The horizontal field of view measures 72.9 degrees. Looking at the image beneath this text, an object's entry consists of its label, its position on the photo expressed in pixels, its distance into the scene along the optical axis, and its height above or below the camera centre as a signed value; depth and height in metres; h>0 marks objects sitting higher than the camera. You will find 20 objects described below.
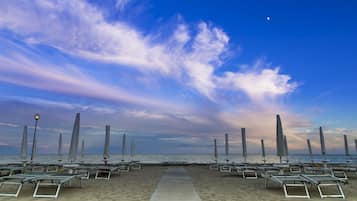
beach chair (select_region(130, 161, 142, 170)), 19.98 -1.33
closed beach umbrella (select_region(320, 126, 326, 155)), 18.69 +0.63
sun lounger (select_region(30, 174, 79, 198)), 5.96 -0.78
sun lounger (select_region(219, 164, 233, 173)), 15.28 -1.23
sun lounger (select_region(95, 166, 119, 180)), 10.97 -0.92
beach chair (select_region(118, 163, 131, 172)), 15.94 -1.28
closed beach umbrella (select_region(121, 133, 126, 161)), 22.50 +0.40
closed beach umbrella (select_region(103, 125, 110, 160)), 16.09 +0.41
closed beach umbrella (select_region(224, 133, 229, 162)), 21.20 +0.41
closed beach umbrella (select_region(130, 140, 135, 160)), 24.71 +0.24
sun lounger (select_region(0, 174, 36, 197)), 6.01 -0.78
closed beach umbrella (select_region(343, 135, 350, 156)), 26.47 +0.68
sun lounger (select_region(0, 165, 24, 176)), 10.18 -0.95
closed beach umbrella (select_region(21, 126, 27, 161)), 14.39 +0.17
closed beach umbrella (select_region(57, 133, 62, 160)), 20.80 +0.34
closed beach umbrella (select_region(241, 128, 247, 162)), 18.32 +0.45
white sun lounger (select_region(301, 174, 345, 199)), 6.17 -0.79
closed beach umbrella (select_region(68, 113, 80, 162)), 11.62 +0.39
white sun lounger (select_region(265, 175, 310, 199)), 6.27 -0.80
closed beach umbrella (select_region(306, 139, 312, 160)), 24.61 +0.51
